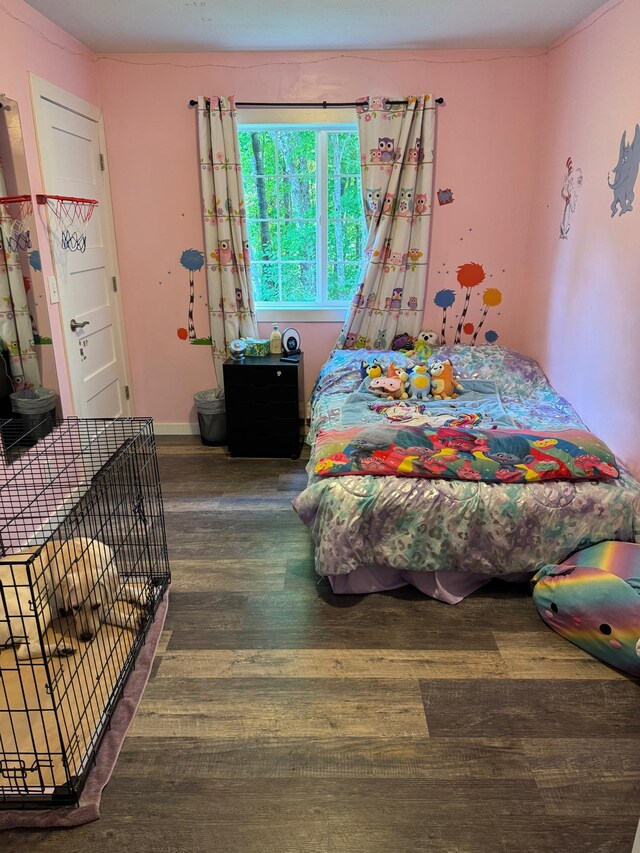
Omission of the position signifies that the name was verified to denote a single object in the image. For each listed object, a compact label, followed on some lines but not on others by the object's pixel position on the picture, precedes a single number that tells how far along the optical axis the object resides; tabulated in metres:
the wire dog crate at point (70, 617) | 1.77
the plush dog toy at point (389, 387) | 3.60
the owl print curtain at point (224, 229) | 3.95
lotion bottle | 4.21
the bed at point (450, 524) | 2.52
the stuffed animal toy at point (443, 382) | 3.66
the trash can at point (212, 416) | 4.28
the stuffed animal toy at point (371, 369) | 3.75
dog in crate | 2.11
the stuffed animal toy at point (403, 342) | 4.25
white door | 3.31
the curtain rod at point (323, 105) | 3.94
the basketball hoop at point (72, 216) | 3.30
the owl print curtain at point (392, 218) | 3.93
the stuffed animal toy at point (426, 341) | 4.13
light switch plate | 3.31
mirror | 2.90
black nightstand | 3.99
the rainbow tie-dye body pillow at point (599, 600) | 2.17
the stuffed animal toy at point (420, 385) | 3.62
